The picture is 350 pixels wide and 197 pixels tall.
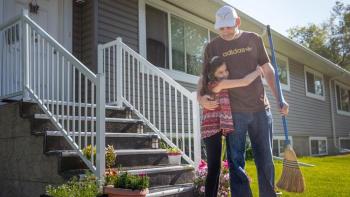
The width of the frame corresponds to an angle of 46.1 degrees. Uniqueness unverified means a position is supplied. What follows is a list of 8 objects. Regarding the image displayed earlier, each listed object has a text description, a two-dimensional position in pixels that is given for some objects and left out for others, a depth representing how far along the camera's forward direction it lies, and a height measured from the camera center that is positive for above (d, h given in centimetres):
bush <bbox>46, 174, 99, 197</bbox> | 318 -38
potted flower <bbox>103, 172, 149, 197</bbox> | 333 -39
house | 403 +86
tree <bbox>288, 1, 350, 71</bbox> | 3838 +946
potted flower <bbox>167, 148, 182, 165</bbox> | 478 -22
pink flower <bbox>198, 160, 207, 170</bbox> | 434 -29
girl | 278 +15
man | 270 +24
